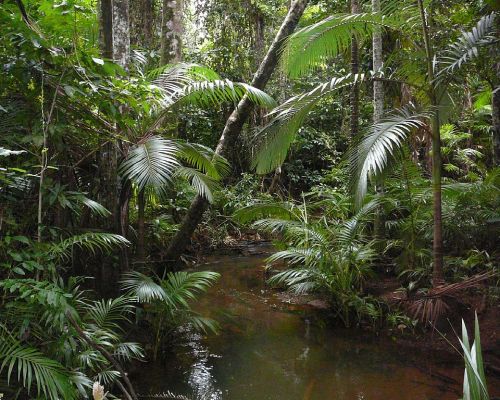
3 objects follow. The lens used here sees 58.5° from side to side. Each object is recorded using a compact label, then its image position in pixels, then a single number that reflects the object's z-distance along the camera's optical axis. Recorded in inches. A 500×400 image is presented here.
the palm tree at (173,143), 147.9
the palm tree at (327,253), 182.5
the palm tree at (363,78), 149.1
